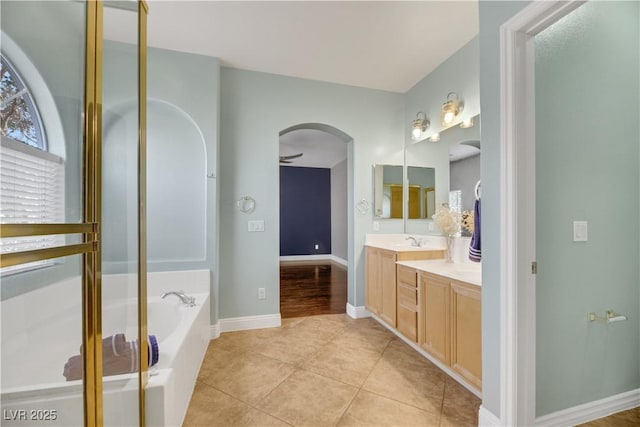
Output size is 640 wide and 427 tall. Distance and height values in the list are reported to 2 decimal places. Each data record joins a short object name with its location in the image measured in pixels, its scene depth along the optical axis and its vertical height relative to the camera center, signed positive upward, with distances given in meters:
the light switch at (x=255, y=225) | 2.87 -0.12
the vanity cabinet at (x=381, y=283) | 2.60 -0.76
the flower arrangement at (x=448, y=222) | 2.42 -0.08
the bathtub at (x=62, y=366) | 0.60 -0.42
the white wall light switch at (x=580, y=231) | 1.42 -0.10
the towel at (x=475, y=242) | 2.05 -0.23
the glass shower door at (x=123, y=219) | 0.90 -0.01
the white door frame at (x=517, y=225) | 1.24 -0.06
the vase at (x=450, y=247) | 2.42 -0.32
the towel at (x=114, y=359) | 0.75 -0.52
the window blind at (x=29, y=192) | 0.57 +0.06
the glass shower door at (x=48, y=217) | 0.59 +0.00
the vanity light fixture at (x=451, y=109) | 2.54 +1.05
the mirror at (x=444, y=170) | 2.41 +0.47
